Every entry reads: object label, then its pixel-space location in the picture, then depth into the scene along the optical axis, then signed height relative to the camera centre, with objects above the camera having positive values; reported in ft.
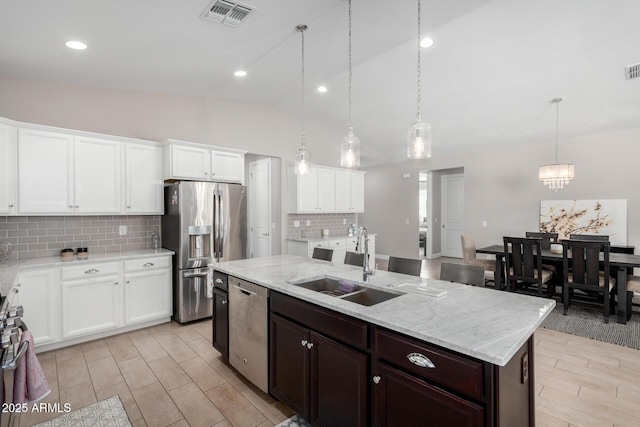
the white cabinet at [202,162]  13.16 +2.16
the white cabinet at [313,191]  18.47 +1.20
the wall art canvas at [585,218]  17.29 -0.47
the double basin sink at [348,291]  7.21 -1.89
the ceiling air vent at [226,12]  8.02 +5.17
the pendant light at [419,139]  7.86 +1.76
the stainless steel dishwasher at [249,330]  7.79 -3.04
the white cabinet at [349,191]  21.01 +1.35
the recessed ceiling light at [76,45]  9.10 +4.82
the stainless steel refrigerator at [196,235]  12.78 -0.93
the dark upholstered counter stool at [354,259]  10.89 -1.64
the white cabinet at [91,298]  10.69 -2.95
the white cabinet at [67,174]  10.57 +1.38
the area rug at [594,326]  11.26 -4.47
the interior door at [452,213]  29.53 -0.24
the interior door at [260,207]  18.94 +0.28
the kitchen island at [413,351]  4.19 -2.19
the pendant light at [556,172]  15.40 +1.81
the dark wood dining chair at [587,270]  12.55 -2.44
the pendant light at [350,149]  9.46 +1.82
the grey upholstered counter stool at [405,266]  9.05 -1.59
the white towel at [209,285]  13.26 -2.99
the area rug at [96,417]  7.09 -4.60
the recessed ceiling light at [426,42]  11.36 +6.04
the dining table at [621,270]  12.39 -2.41
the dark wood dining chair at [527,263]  14.15 -2.41
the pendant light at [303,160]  10.32 +1.65
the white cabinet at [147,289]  11.96 -2.94
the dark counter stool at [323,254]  11.65 -1.57
